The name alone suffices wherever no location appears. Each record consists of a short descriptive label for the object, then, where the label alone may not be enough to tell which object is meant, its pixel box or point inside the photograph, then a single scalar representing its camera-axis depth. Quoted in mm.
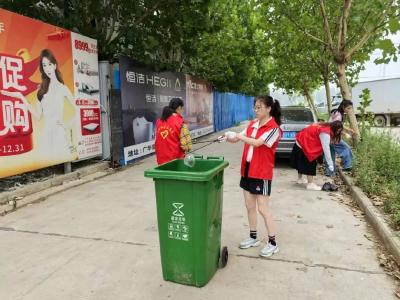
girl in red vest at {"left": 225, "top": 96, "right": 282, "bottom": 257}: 3941
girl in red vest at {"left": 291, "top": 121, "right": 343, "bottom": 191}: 7168
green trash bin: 3219
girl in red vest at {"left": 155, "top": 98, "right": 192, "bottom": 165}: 4918
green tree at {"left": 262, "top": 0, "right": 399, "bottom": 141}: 9117
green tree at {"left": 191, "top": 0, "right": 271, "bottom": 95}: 18688
